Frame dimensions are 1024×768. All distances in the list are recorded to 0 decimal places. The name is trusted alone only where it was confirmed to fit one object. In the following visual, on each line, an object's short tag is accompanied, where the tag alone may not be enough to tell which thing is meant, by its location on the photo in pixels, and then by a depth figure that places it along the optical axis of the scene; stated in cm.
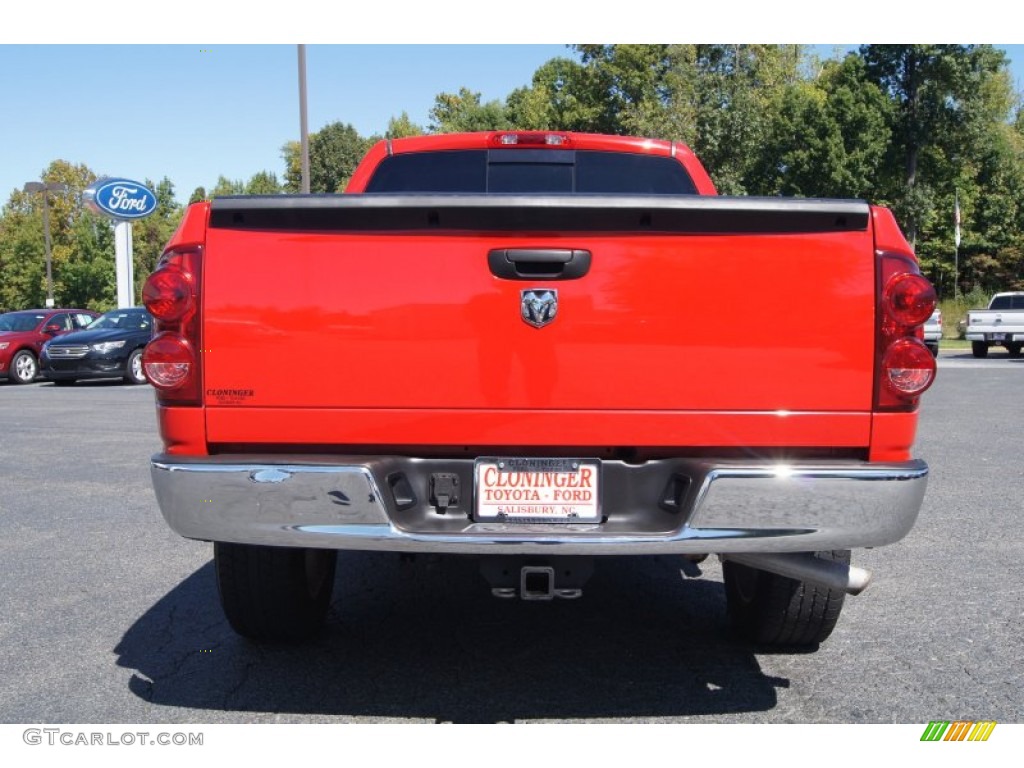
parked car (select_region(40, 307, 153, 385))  1841
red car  2002
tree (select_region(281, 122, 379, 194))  7069
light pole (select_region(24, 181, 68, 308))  4772
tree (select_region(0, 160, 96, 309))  5934
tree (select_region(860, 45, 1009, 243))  4119
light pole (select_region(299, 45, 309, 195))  2253
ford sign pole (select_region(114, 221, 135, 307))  2688
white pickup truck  2517
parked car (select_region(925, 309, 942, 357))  2445
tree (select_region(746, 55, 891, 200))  4150
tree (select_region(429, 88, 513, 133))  6122
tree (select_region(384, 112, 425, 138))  7212
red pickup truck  289
